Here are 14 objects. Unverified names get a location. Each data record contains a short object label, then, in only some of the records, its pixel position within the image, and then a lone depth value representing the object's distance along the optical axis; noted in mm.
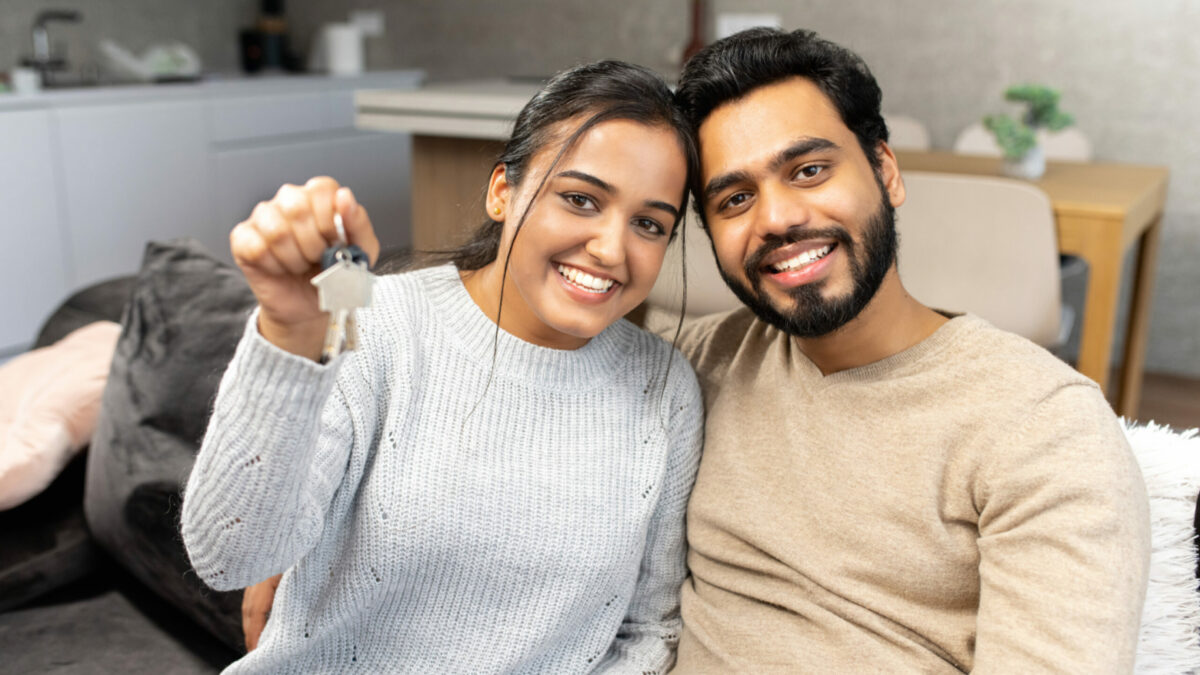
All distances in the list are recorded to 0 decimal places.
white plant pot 2637
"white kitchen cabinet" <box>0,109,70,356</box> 3391
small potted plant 2605
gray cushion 1423
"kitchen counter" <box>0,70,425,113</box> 3461
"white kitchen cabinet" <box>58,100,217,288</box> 3619
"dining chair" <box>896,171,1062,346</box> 2094
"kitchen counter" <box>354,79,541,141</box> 2961
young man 925
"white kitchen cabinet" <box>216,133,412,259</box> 4145
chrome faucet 3688
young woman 1040
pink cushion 1494
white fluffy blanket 1011
